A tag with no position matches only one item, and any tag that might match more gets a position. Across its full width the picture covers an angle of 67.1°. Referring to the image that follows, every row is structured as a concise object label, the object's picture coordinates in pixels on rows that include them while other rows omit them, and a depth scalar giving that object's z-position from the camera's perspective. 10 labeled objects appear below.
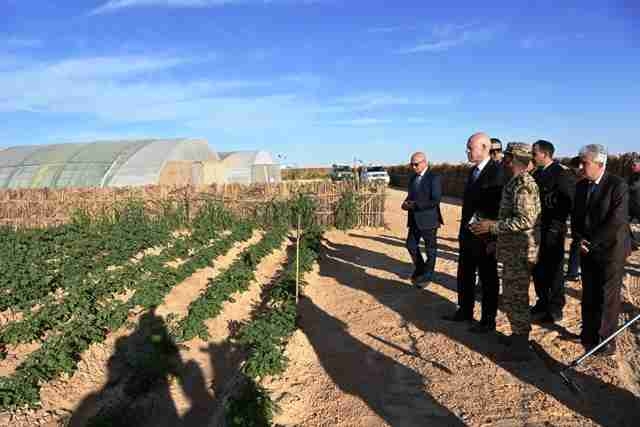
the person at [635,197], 6.15
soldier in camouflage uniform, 3.84
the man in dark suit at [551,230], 4.87
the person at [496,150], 5.33
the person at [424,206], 6.02
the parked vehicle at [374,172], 31.57
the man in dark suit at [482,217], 4.39
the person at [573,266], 6.23
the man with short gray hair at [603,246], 3.94
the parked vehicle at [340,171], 33.67
